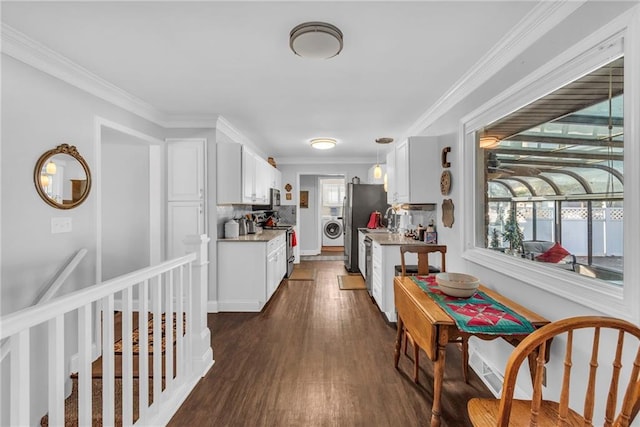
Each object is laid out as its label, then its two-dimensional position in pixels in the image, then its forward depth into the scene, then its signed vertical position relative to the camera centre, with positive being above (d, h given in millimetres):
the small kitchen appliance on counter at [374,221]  5395 -160
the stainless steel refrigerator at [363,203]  5590 +155
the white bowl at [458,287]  1897 -468
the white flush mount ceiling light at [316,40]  1791 +1038
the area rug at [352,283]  4789 -1170
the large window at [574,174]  1229 +200
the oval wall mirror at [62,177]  2115 +258
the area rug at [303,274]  5422 -1165
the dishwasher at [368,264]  4125 -745
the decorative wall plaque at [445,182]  2980 +294
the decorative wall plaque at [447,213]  2927 -10
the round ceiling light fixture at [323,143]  4555 +1036
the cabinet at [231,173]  3736 +475
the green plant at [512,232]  2035 -139
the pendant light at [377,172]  5078 +669
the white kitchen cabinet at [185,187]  3678 +299
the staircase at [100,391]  2055 -1359
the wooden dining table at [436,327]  1574 -623
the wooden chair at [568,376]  935 -518
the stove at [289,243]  5484 -572
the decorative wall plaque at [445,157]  3000 +550
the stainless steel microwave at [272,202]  5576 +185
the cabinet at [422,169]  3291 +465
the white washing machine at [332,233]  9141 -631
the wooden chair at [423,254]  2570 -358
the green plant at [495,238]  2264 -196
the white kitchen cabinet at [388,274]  3352 -690
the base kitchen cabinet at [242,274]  3732 -765
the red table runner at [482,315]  1526 -552
